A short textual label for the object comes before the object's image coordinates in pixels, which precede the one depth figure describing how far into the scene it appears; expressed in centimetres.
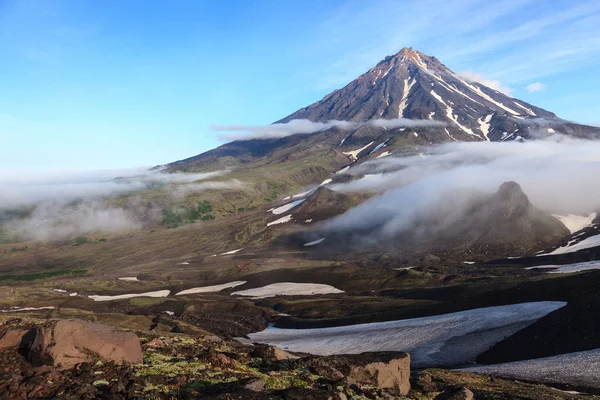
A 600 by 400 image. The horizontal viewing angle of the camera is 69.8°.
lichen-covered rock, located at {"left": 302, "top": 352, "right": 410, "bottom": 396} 2866
